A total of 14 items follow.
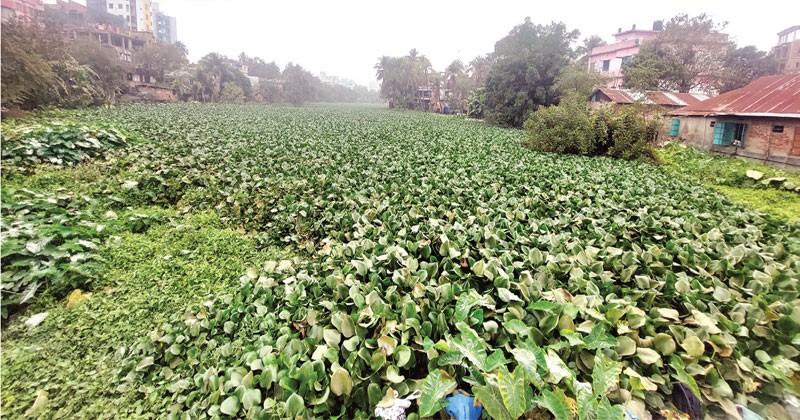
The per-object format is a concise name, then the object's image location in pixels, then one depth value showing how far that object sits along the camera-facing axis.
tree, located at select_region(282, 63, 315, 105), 53.19
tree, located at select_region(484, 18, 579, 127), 21.25
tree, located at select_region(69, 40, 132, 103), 24.02
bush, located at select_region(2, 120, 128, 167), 6.58
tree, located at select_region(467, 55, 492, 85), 40.59
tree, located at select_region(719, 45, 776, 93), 24.79
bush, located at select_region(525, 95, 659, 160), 10.46
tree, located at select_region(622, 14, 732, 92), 23.61
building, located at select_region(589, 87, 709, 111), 17.69
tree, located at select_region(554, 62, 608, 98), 19.38
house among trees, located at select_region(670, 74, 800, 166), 10.15
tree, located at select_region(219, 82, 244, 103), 42.41
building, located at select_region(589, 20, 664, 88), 35.84
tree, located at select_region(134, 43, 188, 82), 35.34
